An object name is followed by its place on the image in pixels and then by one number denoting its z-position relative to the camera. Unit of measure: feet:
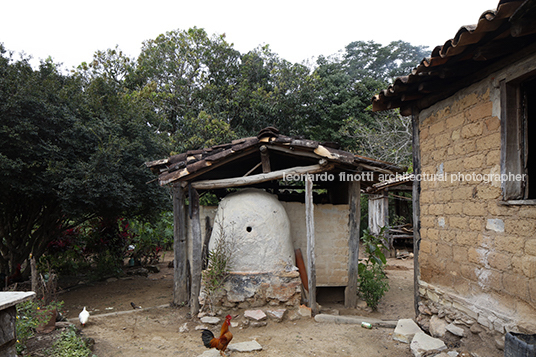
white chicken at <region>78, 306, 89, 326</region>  17.85
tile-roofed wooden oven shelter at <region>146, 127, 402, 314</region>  19.60
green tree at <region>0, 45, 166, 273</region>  22.21
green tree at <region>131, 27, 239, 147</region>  53.78
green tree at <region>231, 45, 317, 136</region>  51.98
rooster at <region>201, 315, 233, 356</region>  13.78
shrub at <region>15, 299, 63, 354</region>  12.92
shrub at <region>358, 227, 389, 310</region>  21.99
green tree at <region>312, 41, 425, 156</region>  46.83
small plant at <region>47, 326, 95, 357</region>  13.06
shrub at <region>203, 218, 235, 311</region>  18.85
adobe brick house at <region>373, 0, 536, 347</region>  9.92
